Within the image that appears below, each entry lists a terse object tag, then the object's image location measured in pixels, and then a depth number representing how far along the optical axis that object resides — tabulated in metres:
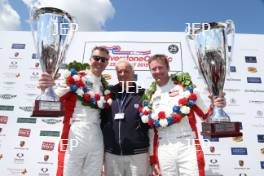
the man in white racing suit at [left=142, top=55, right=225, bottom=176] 2.12
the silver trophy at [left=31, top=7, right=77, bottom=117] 2.00
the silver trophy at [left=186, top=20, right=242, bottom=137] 1.97
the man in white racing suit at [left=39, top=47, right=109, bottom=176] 2.21
